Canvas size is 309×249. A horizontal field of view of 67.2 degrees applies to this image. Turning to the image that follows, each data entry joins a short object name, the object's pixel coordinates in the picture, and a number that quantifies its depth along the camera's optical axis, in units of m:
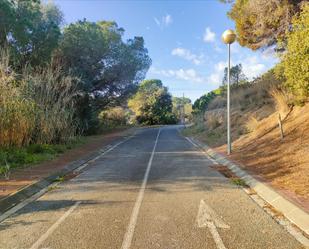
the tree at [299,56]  6.68
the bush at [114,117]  30.83
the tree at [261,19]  11.16
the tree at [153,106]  42.79
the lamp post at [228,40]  10.19
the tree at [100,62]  20.33
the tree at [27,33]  14.24
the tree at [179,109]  60.59
